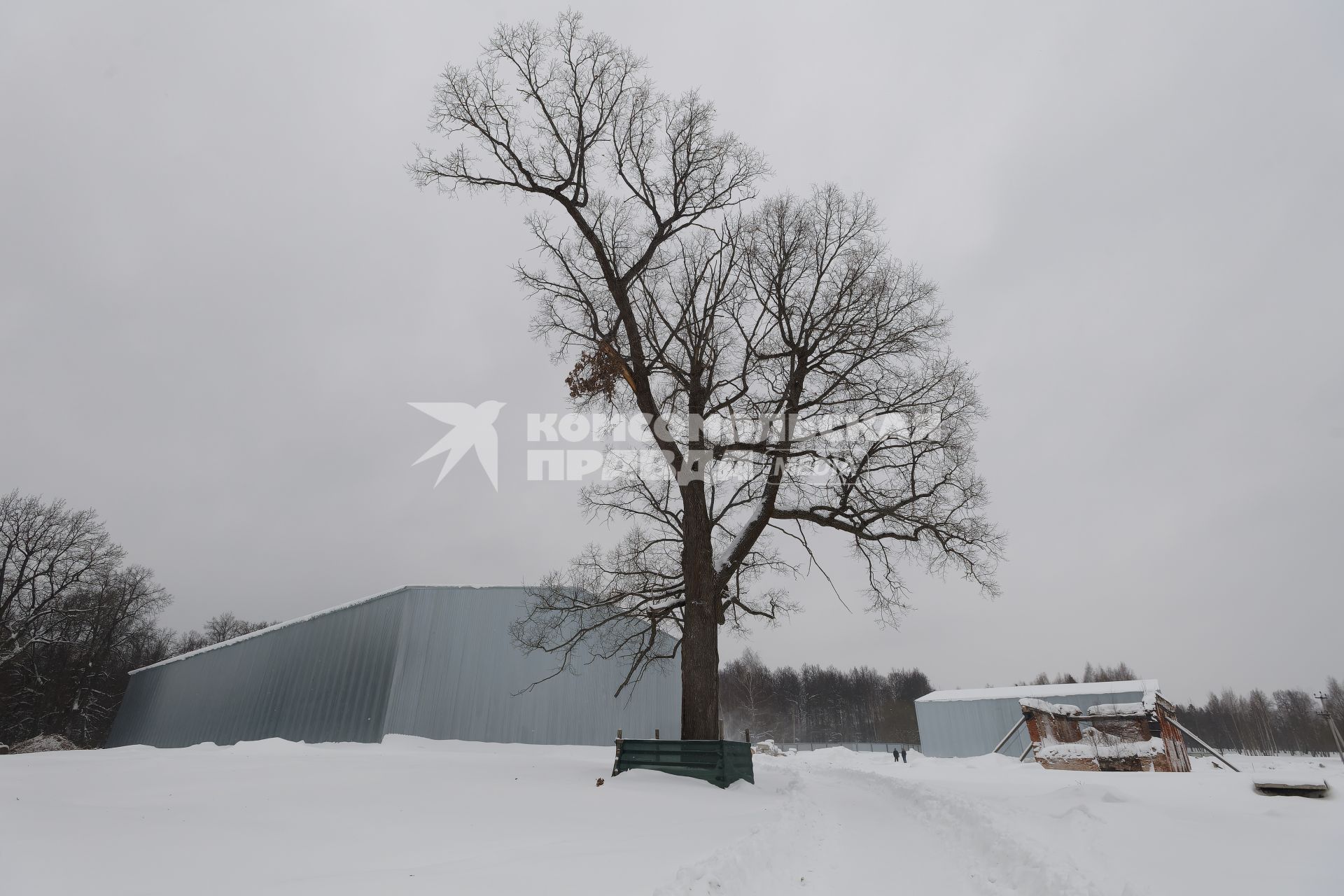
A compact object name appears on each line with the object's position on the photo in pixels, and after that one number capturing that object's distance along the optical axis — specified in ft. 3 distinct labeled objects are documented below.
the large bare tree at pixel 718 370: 40.68
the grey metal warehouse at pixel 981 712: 107.55
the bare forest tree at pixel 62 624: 118.83
